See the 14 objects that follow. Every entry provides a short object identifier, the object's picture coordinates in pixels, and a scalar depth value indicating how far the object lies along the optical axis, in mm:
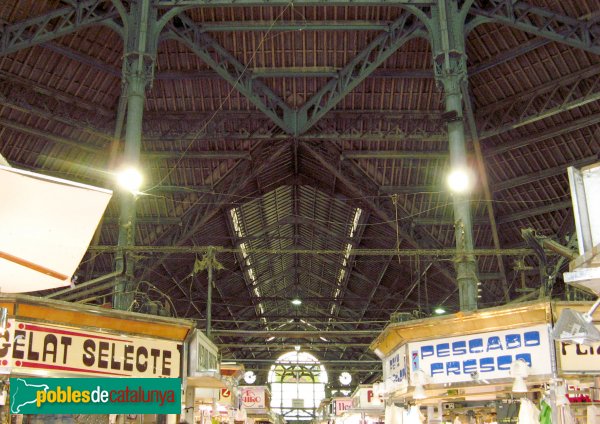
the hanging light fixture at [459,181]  13055
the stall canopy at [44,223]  3619
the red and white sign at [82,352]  7102
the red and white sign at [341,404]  28439
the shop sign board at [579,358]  7664
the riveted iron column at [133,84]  12792
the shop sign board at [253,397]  28784
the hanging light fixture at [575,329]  4465
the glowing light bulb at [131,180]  12648
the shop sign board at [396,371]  9258
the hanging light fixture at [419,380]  8578
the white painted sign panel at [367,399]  21258
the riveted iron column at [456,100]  12727
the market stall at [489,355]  7770
